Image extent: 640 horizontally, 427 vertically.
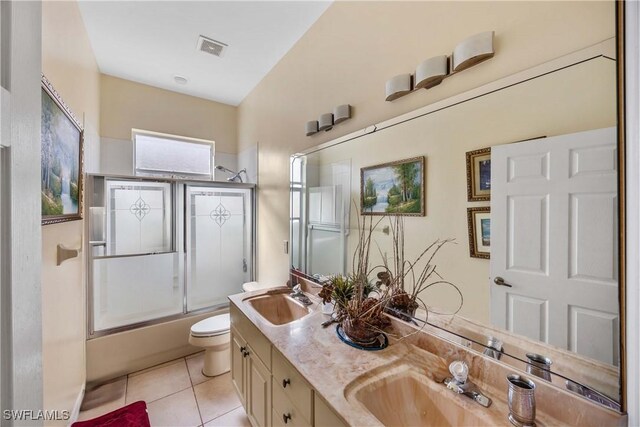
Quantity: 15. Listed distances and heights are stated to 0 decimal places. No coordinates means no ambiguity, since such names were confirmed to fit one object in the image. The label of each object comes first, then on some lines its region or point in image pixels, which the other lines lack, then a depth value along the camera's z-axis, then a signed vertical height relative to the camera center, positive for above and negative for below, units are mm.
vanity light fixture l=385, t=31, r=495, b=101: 947 +609
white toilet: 2125 -1082
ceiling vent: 2070 +1405
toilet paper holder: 1364 -221
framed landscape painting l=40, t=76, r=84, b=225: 1108 +275
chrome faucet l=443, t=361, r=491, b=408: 862 -602
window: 2789 +673
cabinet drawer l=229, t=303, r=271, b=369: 1286 -704
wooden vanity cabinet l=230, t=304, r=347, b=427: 933 -803
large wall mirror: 727 -23
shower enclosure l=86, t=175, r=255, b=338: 2207 -338
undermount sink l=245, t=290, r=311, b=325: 1746 -660
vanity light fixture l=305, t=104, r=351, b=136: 1568 +617
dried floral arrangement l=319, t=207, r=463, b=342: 1155 -385
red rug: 1394 -1166
